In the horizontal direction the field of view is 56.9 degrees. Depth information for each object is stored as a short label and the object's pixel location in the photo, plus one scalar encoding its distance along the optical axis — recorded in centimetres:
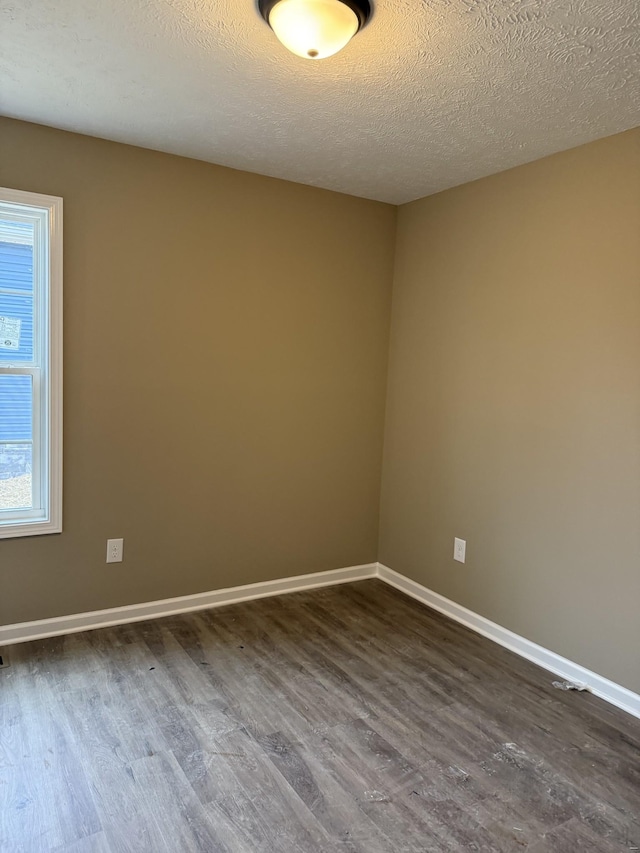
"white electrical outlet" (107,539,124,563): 303
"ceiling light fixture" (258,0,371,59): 162
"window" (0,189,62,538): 275
